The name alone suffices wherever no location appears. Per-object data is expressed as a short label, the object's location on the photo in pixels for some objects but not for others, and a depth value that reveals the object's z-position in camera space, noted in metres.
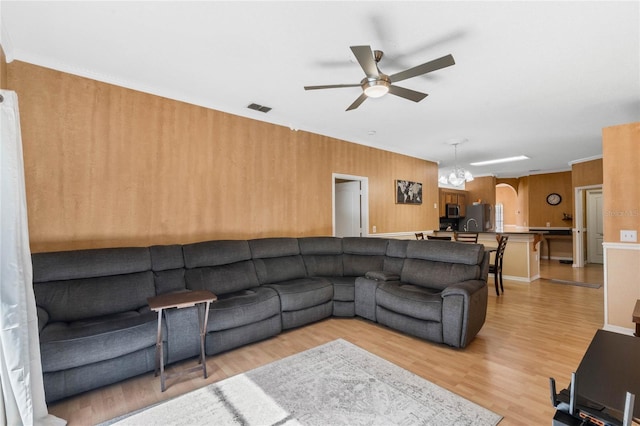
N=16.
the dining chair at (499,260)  4.92
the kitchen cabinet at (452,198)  8.89
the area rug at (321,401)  1.88
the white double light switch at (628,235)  3.29
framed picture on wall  6.43
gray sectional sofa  2.20
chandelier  5.68
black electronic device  0.94
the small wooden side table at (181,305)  2.17
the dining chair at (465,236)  5.76
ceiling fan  2.08
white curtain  1.68
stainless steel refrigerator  8.98
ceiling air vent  3.90
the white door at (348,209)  5.79
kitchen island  5.69
